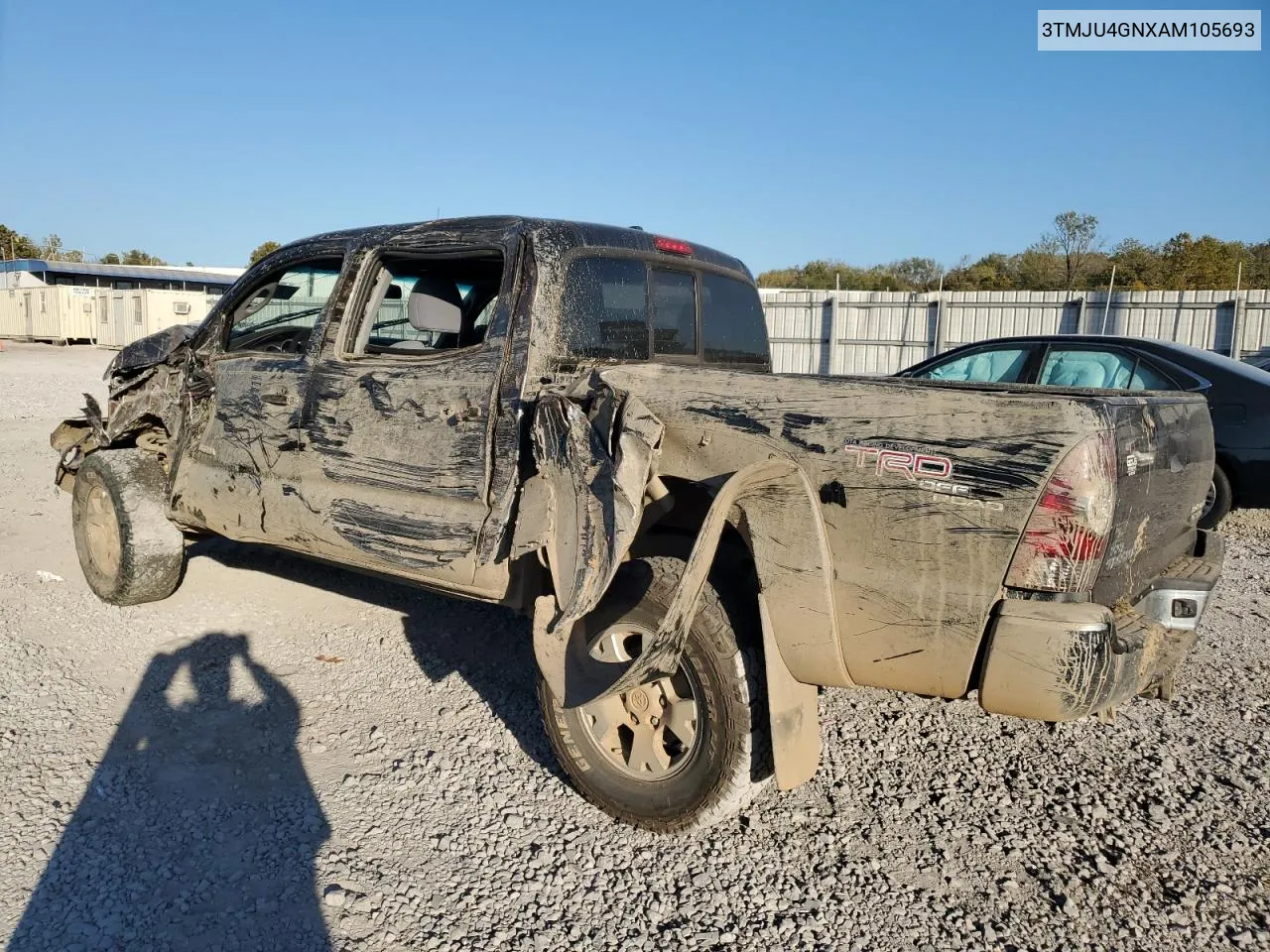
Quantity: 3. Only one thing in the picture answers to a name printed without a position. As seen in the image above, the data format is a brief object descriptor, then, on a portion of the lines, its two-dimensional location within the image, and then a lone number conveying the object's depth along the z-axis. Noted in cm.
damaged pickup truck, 241
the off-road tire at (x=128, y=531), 488
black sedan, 656
